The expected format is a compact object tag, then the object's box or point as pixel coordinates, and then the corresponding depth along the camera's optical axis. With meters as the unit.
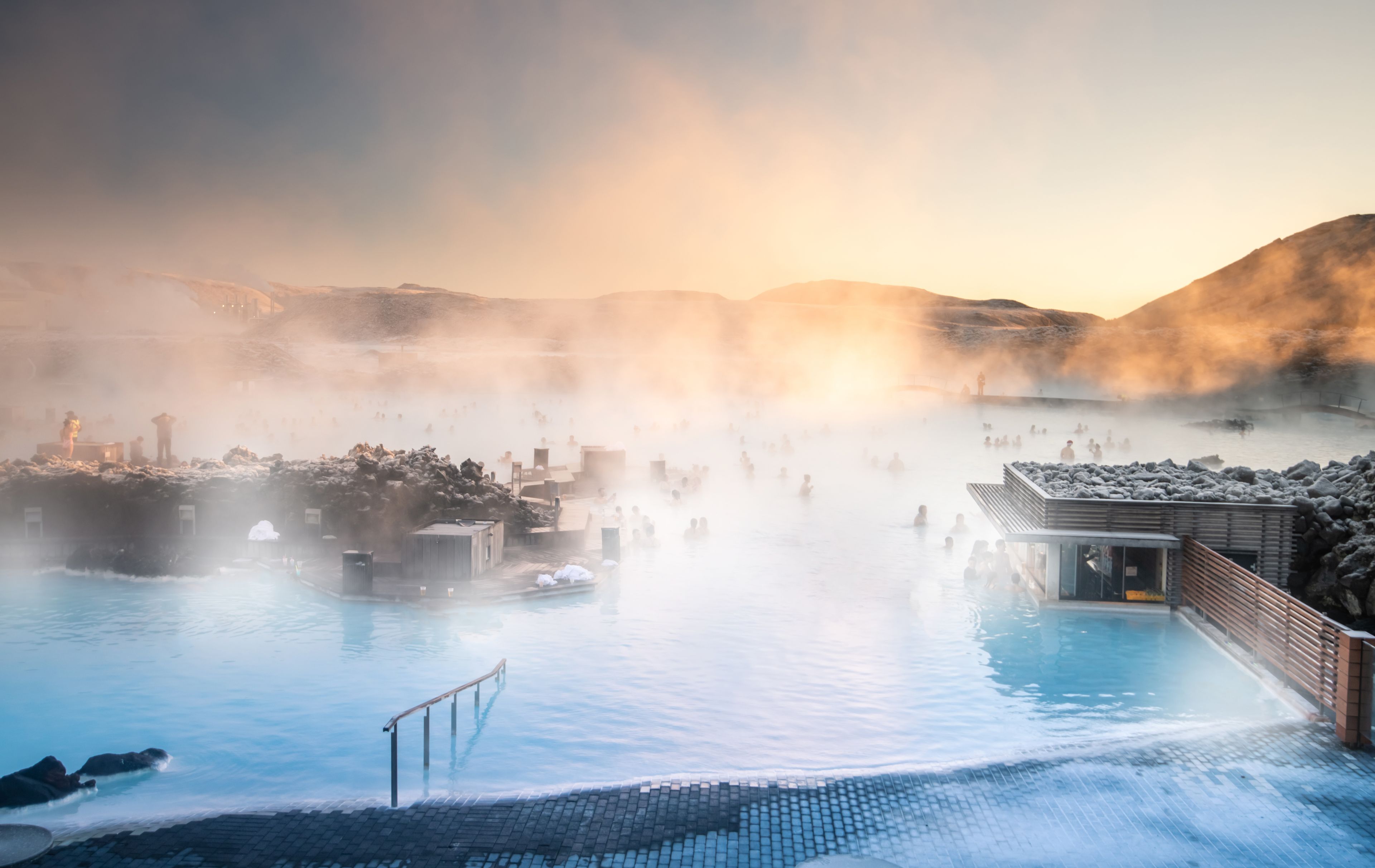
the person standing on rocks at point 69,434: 21.92
